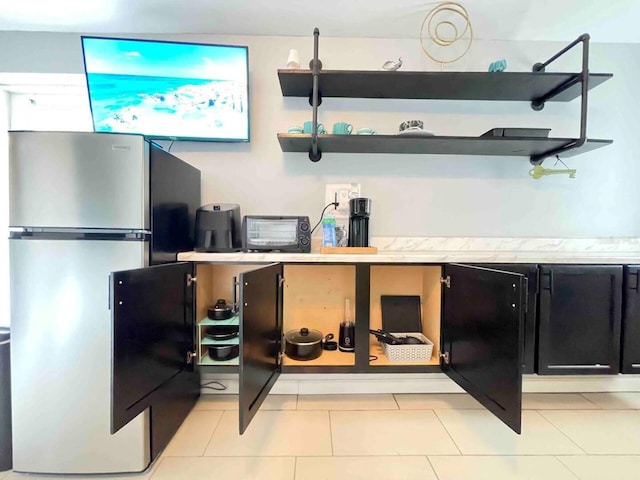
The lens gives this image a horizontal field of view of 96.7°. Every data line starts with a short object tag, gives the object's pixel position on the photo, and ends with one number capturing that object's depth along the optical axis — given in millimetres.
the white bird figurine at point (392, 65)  1686
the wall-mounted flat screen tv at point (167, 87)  1701
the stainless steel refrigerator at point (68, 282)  1166
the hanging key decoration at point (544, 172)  1781
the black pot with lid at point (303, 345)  1584
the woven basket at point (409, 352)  1580
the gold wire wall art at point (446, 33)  1695
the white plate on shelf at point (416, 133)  1646
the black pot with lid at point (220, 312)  1624
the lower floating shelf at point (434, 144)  1649
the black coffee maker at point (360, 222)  1715
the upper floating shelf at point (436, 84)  1646
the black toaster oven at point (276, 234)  1634
